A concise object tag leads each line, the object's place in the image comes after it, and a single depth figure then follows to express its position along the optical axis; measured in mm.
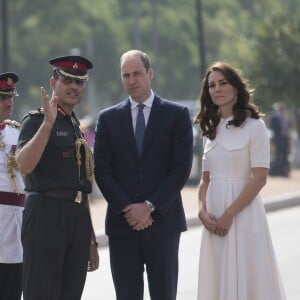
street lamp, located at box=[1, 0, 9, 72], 48331
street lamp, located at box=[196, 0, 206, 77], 56837
